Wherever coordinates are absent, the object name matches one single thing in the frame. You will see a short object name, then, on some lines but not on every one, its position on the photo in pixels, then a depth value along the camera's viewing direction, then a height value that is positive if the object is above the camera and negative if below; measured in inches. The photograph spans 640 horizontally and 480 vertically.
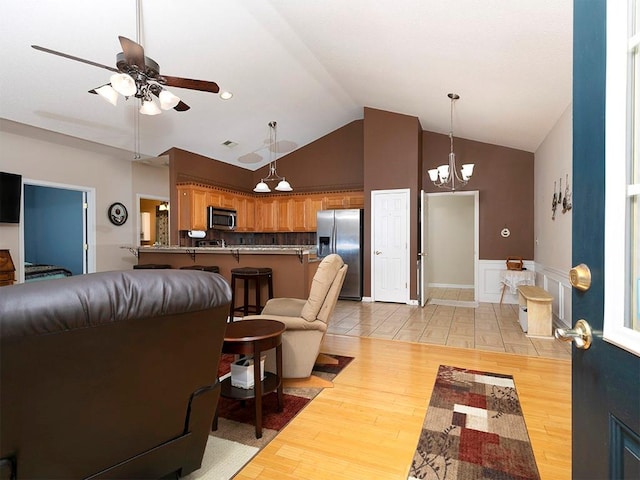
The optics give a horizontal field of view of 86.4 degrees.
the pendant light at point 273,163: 225.9 +68.6
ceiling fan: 101.0 +52.2
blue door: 26.9 -7.3
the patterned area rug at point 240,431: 70.2 -47.4
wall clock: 250.5 +17.5
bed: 231.0 -24.7
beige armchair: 105.7 -27.0
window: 28.0 +5.7
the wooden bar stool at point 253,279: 180.5 -23.0
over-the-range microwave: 262.1 +15.2
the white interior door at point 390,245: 239.5 -5.7
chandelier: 182.9 +40.1
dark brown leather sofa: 36.9 -17.3
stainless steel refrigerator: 253.3 -2.8
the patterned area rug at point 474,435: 68.2 -46.6
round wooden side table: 81.7 -27.5
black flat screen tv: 187.2 +22.5
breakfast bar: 183.2 -13.7
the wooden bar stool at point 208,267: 199.9 -17.9
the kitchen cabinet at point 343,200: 285.0 +31.3
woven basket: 230.1 -17.9
